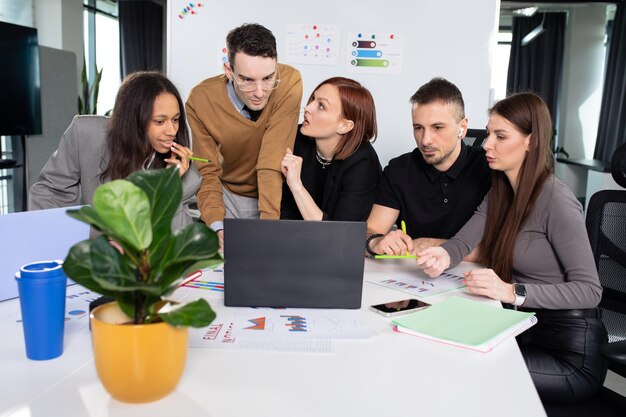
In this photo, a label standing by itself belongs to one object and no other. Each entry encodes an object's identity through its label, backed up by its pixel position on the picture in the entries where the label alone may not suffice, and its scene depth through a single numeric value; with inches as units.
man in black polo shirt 80.5
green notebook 42.1
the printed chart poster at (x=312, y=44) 131.9
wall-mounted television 157.9
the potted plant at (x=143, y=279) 29.4
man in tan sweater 80.2
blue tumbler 36.0
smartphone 48.5
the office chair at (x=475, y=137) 103.0
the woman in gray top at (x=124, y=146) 75.6
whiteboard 129.1
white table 32.0
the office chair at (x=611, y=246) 67.0
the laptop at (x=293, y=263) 47.8
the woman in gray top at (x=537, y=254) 56.6
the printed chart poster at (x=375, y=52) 130.9
